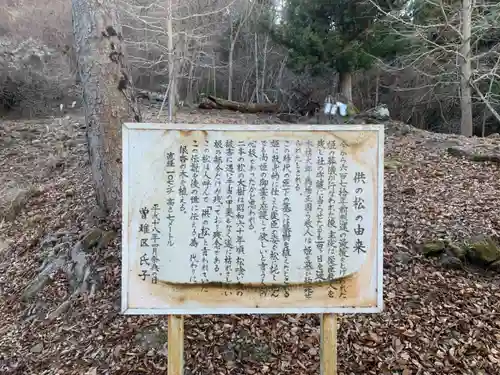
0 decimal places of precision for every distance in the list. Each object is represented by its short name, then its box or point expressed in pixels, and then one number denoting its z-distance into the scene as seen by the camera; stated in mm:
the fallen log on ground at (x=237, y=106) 13023
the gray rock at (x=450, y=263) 3822
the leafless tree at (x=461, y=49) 8578
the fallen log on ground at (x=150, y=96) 14773
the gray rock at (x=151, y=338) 3076
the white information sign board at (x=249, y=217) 2139
